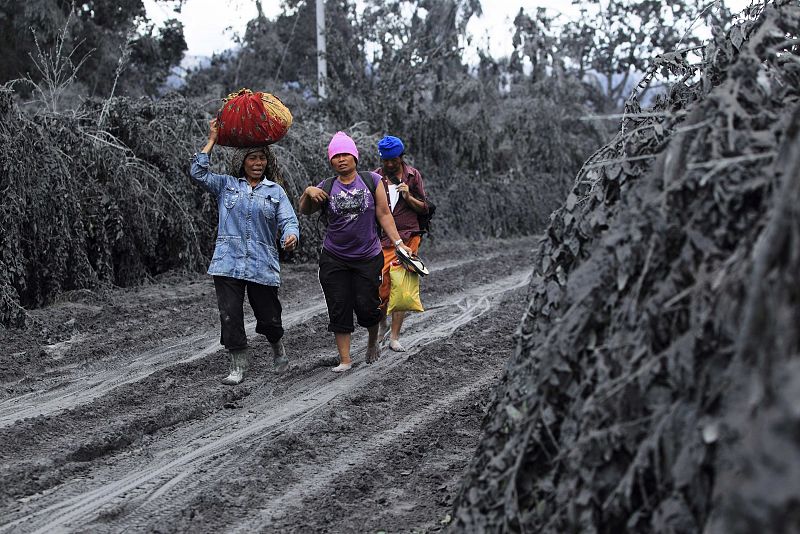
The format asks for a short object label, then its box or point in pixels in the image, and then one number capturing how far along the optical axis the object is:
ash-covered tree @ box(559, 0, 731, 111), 36.06
